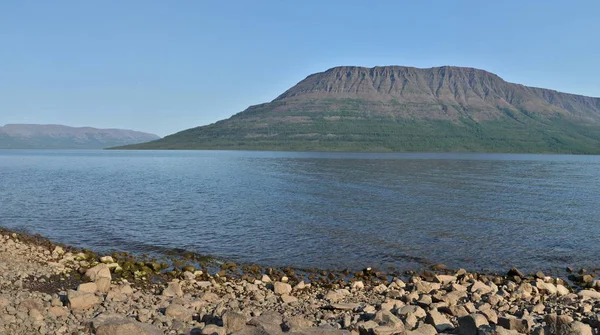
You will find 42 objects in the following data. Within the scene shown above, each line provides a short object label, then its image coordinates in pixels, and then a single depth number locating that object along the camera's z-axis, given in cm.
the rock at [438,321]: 1466
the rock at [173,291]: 1922
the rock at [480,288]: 2091
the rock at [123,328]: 1272
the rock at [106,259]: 2530
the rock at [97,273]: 2127
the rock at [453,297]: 1881
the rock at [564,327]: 1277
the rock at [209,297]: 1898
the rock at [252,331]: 1253
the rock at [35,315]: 1407
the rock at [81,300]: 1580
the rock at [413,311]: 1574
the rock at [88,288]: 1780
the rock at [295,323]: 1328
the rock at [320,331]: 1252
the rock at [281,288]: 2053
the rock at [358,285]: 2208
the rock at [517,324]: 1409
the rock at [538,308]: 1758
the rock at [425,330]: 1345
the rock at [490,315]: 1518
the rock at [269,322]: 1291
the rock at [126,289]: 1884
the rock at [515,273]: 2555
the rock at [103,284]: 1856
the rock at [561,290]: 2144
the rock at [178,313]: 1554
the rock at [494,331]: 1286
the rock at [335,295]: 1961
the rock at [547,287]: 2158
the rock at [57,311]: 1476
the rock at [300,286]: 2167
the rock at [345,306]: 1731
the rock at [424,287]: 2109
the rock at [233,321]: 1323
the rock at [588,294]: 2022
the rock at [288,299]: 1897
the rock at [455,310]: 1656
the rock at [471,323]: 1370
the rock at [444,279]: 2347
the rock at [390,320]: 1375
